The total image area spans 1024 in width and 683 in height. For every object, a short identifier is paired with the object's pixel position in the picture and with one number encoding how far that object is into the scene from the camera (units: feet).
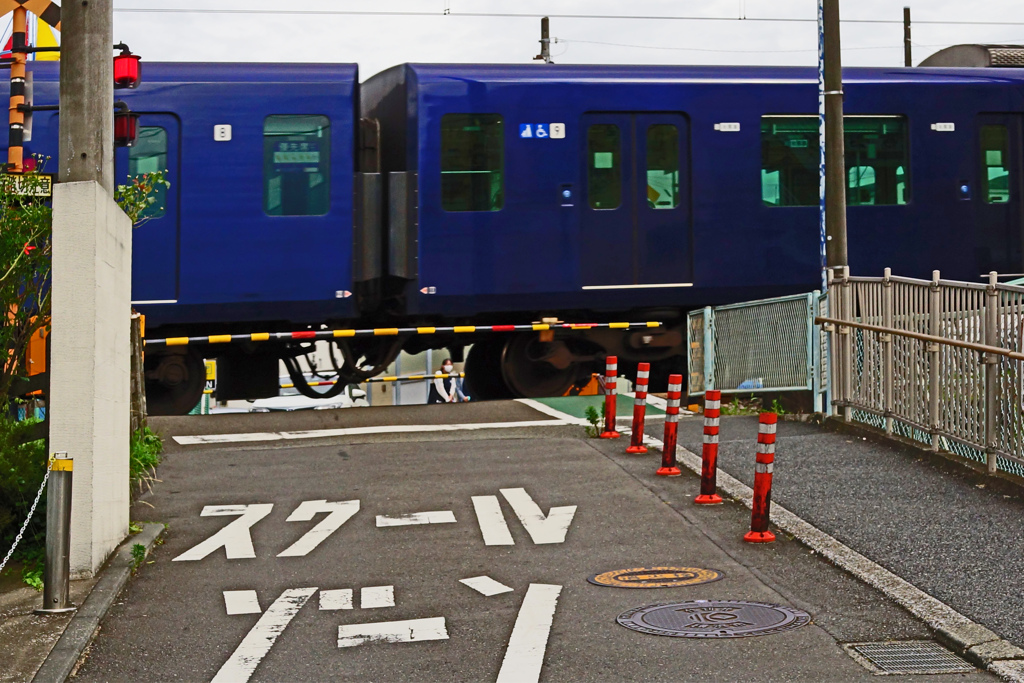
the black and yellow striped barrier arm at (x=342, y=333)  47.29
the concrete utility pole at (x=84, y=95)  26.55
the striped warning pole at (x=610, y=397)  41.11
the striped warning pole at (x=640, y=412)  37.59
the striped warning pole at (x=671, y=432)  34.12
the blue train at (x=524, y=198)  47.14
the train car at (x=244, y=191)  46.65
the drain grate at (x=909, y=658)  18.52
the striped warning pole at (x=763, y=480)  26.76
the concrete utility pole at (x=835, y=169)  47.26
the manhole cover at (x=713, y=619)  20.56
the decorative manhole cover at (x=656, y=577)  23.80
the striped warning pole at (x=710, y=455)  30.25
